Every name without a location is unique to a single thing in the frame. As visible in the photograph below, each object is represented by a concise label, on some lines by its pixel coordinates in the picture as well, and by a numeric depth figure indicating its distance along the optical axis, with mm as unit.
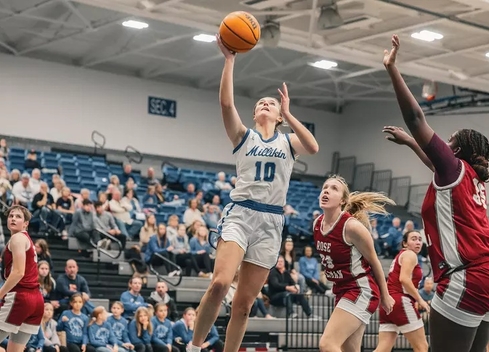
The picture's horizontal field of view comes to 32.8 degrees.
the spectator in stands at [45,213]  16938
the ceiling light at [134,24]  21281
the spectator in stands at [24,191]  17625
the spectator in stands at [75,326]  12852
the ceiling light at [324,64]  24922
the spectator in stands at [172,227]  17453
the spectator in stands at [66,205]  17719
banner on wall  27562
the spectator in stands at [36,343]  12211
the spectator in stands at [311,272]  18469
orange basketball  6781
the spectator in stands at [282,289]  16703
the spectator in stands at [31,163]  20703
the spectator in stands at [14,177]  18359
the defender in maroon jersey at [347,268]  7562
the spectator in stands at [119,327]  13352
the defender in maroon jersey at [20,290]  8859
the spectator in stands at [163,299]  15012
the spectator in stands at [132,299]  14492
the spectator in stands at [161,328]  13703
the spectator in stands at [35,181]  18016
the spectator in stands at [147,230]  17547
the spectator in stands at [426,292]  16875
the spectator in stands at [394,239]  23312
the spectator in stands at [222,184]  23464
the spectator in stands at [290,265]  17797
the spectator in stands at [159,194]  21547
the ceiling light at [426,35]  18791
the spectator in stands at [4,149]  20172
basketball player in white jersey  6785
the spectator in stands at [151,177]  23041
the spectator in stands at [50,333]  12398
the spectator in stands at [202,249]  17438
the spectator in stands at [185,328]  14109
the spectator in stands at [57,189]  18312
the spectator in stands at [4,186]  17188
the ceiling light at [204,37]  22109
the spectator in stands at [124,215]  18453
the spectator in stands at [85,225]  16812
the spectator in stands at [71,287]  13866
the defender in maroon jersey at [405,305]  10195
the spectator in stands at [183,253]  17219
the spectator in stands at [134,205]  19020
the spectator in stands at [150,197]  21125
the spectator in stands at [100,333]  12984
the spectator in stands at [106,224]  17250
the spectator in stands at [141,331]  13508
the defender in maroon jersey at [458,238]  5055
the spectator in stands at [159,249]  16984
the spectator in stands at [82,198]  17459
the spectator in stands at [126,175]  22517
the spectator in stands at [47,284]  13117
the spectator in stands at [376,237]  22422
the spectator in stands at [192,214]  19266
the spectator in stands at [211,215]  19750
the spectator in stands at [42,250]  13680
